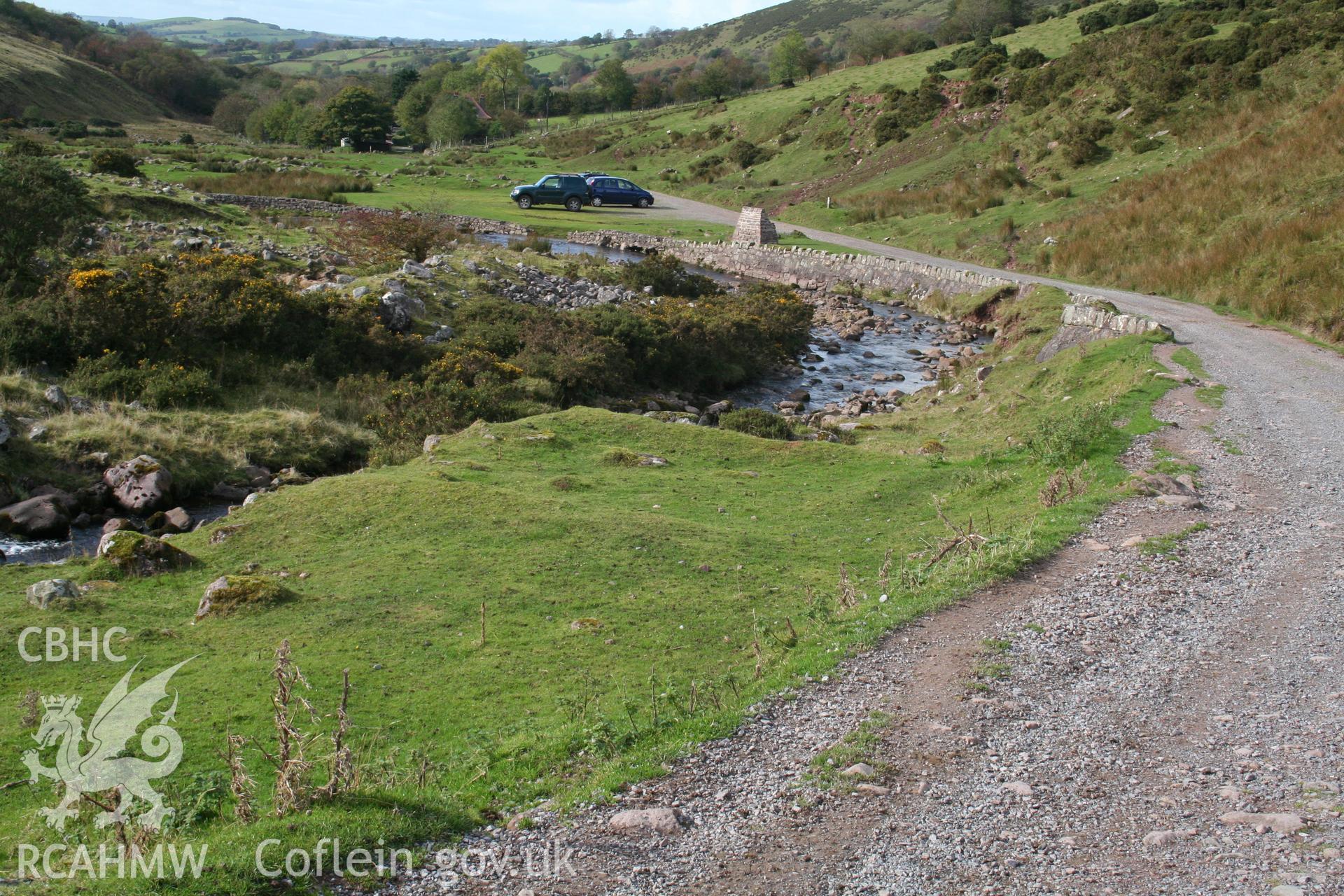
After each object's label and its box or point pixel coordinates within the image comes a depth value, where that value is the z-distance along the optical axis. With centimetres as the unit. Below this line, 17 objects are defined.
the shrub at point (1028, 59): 6475
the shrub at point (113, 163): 4881
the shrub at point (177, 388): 2052
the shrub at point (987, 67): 6662
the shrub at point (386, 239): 3566
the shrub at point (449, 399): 2108
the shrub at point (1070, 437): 1491
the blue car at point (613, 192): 6247
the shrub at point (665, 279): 3847
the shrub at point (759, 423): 2166
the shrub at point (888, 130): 6588
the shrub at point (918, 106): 6606
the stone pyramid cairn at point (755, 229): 4906
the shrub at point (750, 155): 7419
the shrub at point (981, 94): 6312
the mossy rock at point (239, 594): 1076
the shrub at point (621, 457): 1741
